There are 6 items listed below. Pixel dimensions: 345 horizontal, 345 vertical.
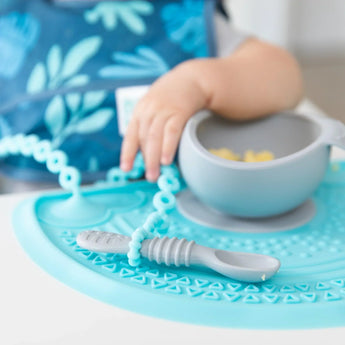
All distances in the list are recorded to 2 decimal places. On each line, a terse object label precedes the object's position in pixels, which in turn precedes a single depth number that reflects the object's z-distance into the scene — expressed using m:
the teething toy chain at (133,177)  0.60
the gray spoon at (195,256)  0.57
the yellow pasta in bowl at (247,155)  0.70
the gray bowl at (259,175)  0.62
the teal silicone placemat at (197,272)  0.55
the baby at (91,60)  0.83
